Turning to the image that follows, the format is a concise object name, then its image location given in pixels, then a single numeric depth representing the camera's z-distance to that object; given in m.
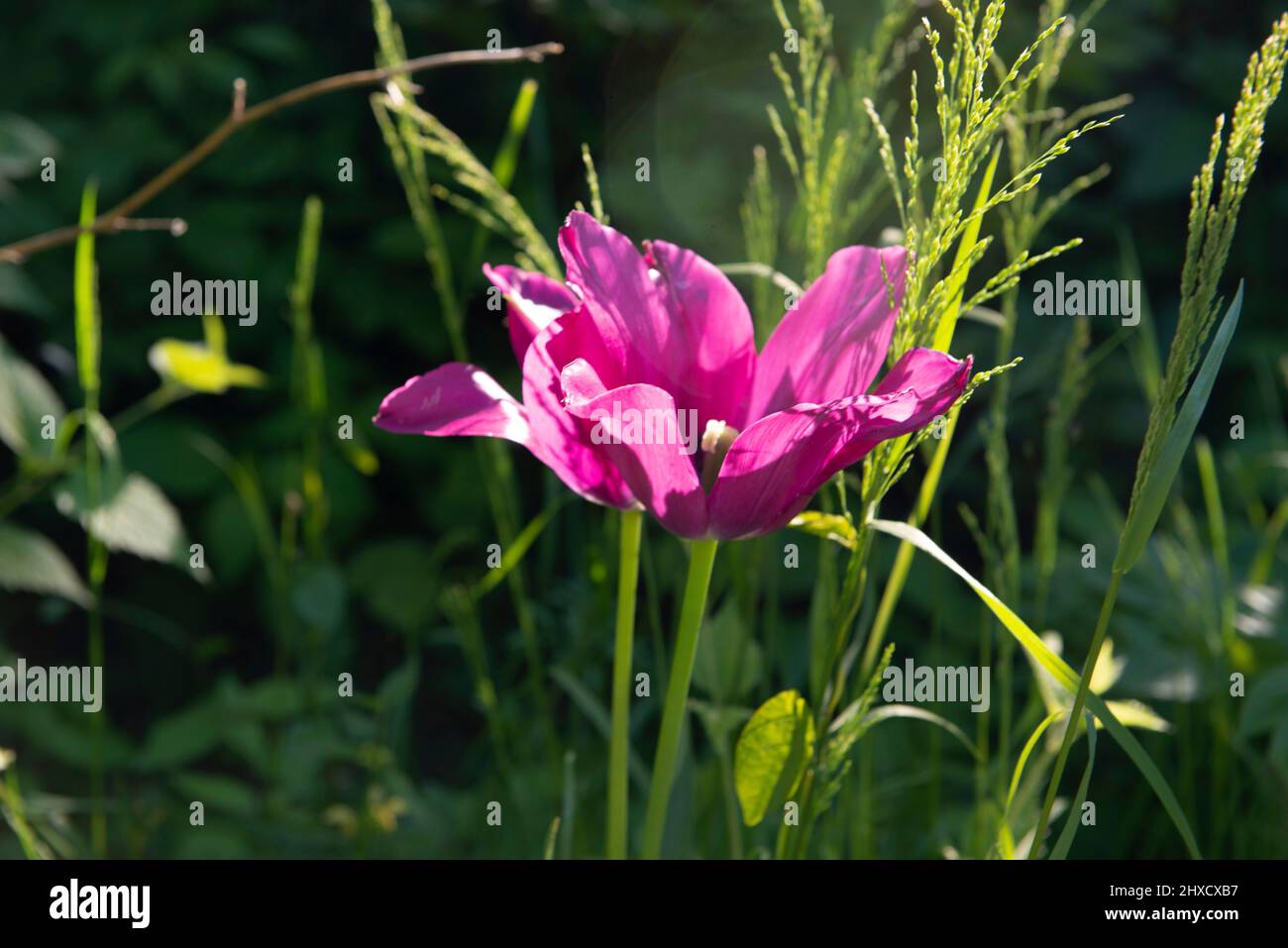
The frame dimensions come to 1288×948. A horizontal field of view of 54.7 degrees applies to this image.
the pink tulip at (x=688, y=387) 0.46
